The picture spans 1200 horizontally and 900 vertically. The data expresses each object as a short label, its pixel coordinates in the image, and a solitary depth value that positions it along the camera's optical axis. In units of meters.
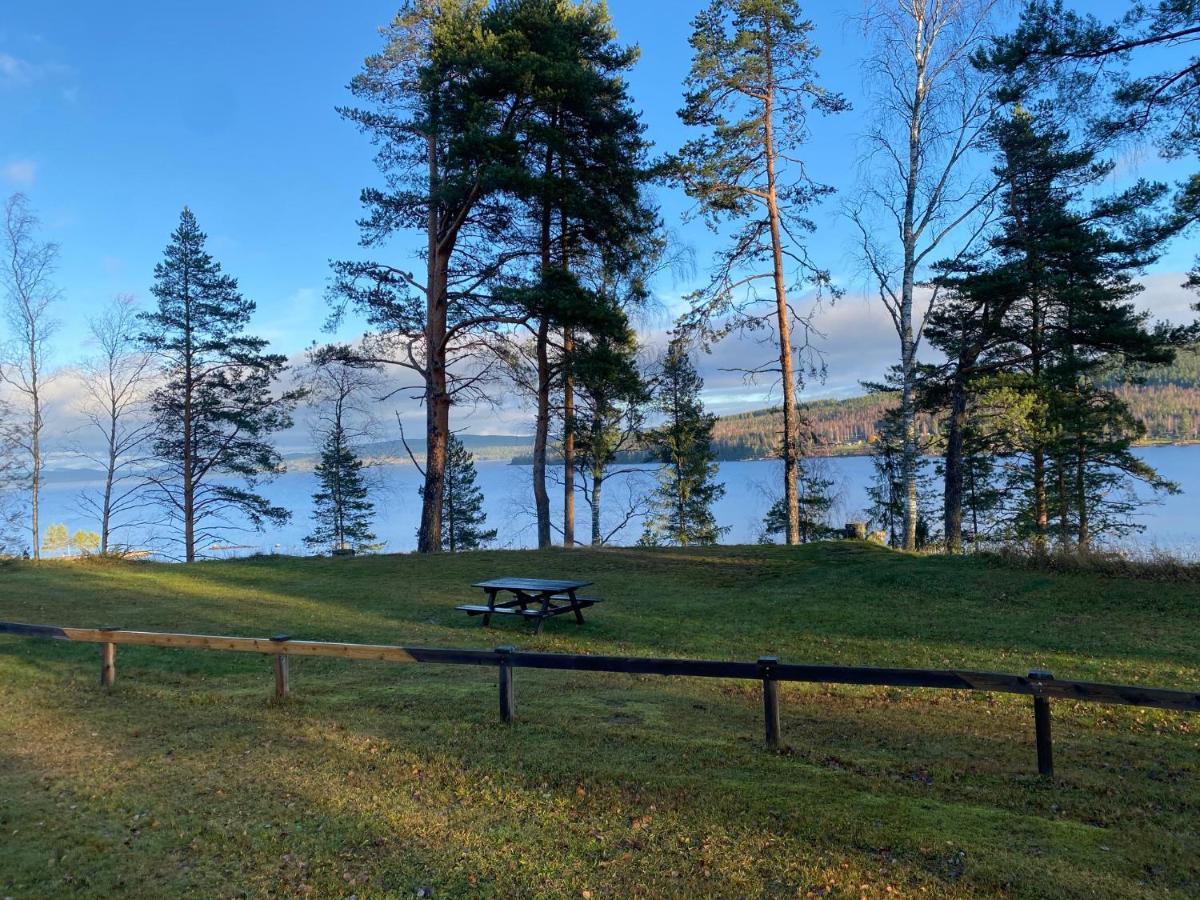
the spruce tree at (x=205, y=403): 24.20
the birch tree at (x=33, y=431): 20.91
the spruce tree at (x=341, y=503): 35.84
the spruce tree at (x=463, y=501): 37.66
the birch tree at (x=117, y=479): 23.16
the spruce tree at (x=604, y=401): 16.56
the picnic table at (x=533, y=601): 9.95
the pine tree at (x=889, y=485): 32.97
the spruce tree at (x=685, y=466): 31.95
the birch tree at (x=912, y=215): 15.94
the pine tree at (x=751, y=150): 17.08
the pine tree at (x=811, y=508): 30.19
